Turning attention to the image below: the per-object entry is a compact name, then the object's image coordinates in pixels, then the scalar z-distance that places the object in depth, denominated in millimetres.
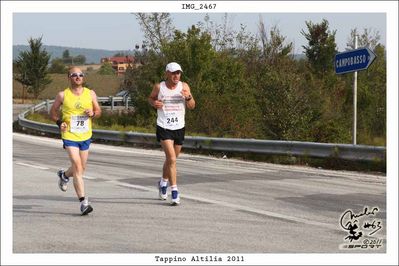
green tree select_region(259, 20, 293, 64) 37281
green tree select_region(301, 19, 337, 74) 42562
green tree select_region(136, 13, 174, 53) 38188
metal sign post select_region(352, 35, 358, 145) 14561
